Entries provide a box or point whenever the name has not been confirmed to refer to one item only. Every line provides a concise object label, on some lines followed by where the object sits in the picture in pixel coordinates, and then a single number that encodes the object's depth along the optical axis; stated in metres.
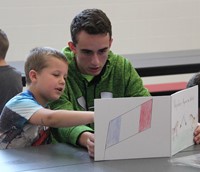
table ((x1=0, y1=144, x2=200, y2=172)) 1.83
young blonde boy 2.12
